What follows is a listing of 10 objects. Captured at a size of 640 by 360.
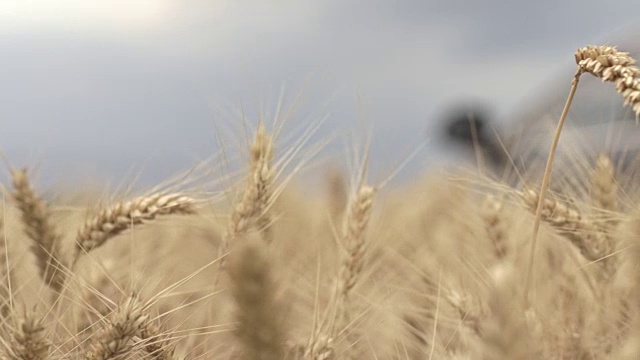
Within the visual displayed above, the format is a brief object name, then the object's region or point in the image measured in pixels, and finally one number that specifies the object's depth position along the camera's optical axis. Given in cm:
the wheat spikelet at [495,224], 128
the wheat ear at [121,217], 124
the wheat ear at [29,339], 111
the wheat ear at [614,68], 109
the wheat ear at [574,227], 120
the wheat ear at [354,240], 126
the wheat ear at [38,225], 126
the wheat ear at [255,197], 124
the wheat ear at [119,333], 111
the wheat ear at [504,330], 82
